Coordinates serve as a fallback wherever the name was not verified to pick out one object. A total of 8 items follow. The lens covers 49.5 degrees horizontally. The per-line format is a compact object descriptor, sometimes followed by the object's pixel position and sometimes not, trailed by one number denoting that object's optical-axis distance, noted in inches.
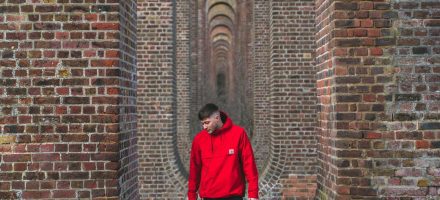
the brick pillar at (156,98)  332.2
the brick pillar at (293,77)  348.8
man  161.8
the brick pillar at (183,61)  591.5
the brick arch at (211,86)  338.6
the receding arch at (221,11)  1046.4
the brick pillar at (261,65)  579.8
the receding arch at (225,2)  960.5
